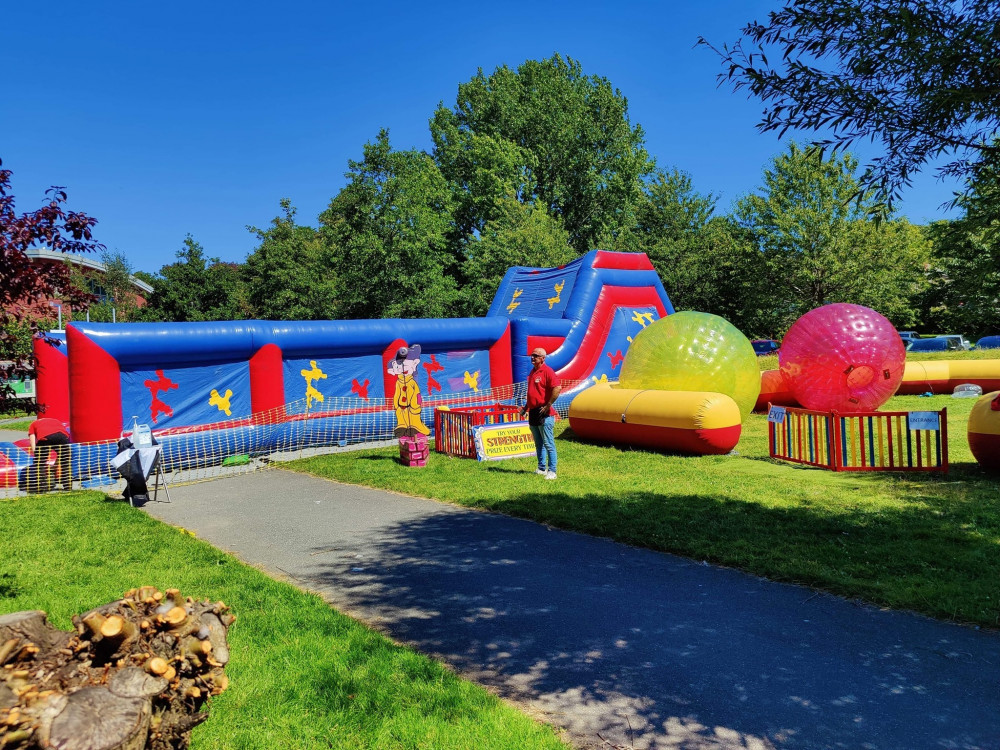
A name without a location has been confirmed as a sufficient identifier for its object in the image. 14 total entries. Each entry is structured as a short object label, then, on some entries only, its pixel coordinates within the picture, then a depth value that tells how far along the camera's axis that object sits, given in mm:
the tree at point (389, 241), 26500
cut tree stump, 2617
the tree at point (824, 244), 33062
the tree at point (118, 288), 41719
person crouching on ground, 10812
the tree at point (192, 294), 42906
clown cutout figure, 12156
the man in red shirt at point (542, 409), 9852
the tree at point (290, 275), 32031
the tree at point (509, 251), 33250
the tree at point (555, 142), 42219
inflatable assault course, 11211
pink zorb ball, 13164
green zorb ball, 12930
